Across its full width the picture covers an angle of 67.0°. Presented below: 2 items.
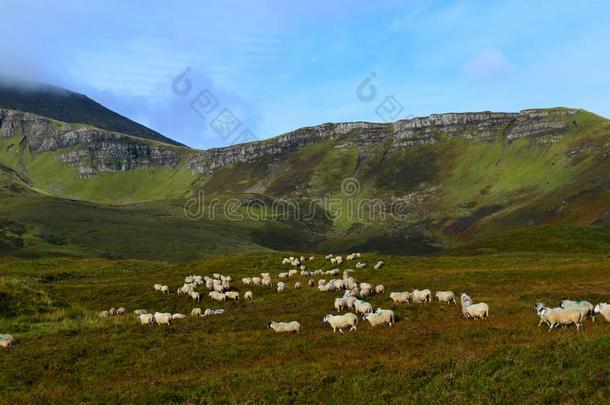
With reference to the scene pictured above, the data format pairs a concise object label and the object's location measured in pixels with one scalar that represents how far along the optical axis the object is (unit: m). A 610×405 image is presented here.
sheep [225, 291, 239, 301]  44.66
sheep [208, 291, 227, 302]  44.56
